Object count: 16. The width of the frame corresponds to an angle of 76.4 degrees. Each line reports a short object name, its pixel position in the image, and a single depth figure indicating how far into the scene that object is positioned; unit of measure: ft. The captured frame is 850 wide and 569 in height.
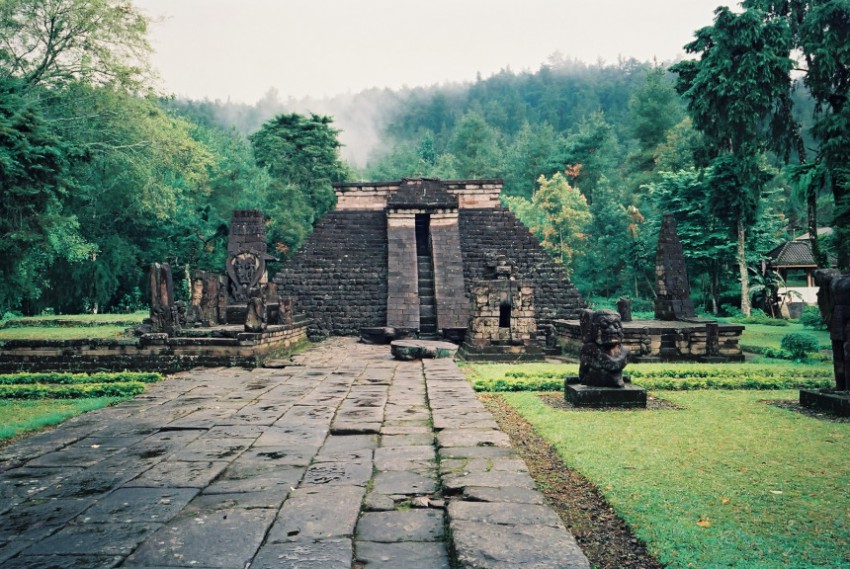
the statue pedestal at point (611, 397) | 20.06
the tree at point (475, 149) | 188.65
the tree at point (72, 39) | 63.00
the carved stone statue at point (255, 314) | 31.17
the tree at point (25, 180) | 43.83
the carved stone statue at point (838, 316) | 18.98
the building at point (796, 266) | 80.07
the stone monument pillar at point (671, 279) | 42.73
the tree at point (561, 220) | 113.70
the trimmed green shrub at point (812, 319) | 55.21
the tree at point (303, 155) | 104.06
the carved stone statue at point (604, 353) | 20.61
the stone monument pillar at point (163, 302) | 31.58
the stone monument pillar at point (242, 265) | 42.93
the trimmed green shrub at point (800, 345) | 35.15
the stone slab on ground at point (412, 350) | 32.40
